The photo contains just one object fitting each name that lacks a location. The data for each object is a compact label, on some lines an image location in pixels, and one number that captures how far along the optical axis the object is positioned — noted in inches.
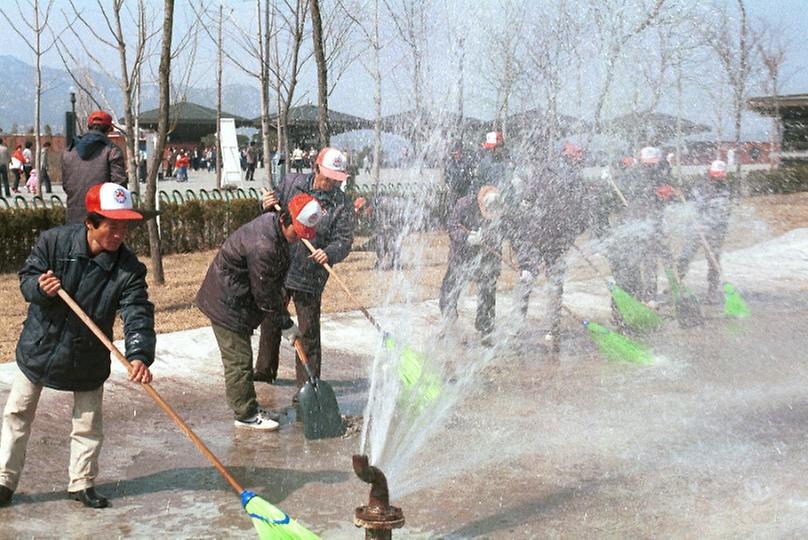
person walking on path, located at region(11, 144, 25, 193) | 1180.3
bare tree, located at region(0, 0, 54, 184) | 832.4
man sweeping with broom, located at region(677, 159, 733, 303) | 469.7
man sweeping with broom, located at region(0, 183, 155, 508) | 191.6
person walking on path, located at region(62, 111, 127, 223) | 324.5
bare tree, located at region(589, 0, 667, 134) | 480.4
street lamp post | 521.9
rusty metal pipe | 164.1
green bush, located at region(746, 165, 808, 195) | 920.3
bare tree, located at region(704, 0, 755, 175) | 596.3
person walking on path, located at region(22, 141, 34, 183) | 1311.1
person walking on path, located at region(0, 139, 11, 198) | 1006.0
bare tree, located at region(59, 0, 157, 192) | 553.6
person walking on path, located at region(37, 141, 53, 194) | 1127.0
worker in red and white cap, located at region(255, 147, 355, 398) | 282.2
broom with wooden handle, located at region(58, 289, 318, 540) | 165.6
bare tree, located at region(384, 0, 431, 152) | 600.1
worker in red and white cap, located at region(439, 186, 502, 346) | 370.0
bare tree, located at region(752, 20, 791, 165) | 818.8
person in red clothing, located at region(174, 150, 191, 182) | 1510.8
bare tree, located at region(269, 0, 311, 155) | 639.5
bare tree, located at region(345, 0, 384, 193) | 815.1
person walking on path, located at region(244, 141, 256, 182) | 1579.7
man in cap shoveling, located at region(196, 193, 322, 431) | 246.7
